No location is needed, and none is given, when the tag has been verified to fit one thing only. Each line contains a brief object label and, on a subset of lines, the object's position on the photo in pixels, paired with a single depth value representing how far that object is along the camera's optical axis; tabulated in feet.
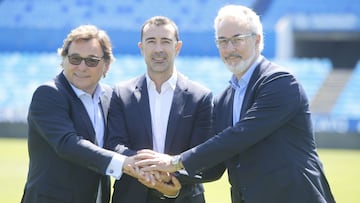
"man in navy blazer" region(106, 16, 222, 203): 25.09
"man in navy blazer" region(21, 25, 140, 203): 23.55
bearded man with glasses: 21.93
